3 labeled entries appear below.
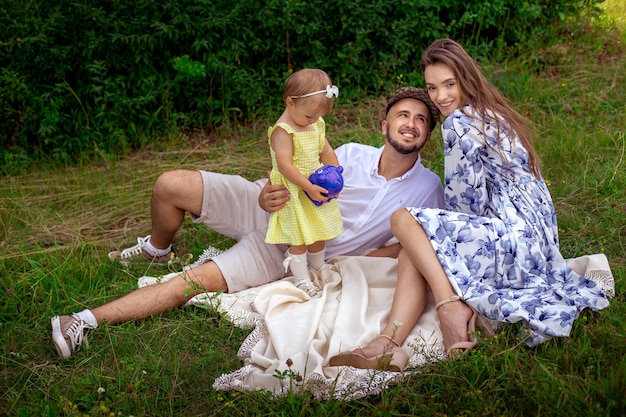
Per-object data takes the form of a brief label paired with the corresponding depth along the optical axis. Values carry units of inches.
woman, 121.1
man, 144.8
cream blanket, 114.4
